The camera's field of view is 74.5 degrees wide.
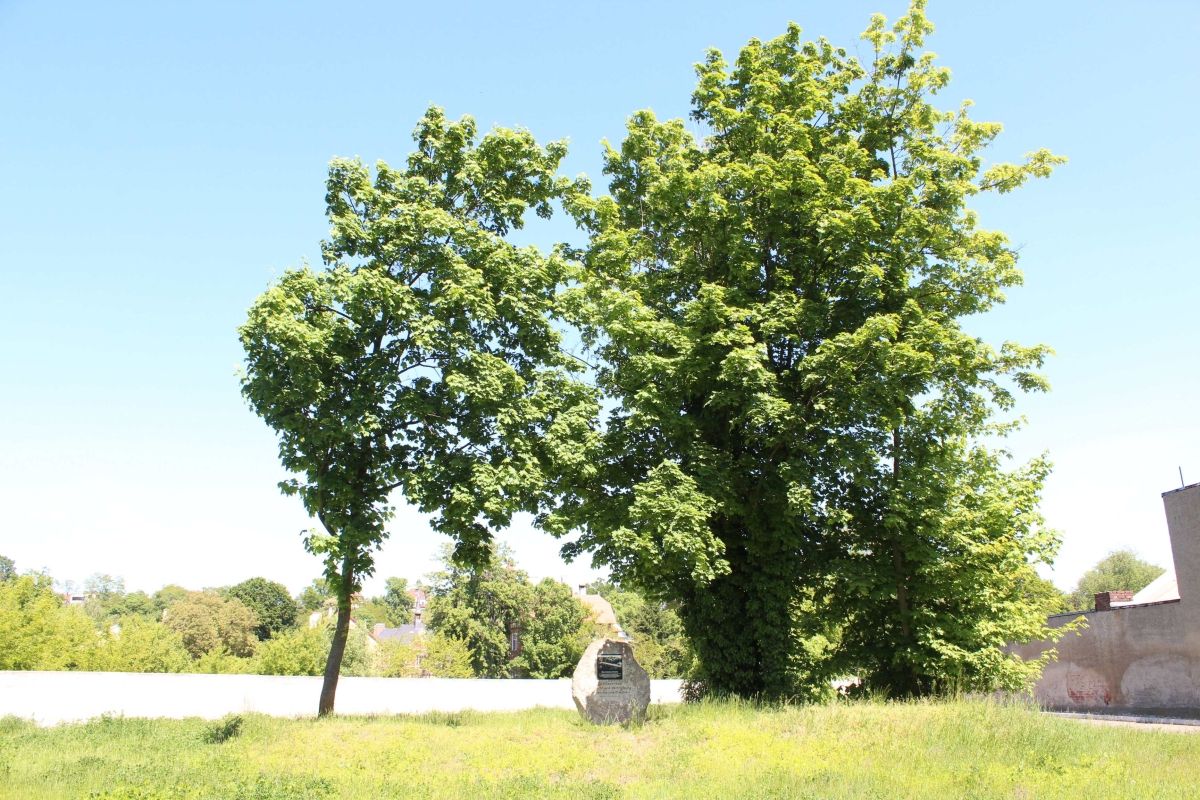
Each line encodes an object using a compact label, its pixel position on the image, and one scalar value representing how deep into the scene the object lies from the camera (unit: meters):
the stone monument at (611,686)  17.30
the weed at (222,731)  16.62
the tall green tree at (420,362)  17.48
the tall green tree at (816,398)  18.92
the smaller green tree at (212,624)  65.75
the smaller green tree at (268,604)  83.94
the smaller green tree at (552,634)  59.19
